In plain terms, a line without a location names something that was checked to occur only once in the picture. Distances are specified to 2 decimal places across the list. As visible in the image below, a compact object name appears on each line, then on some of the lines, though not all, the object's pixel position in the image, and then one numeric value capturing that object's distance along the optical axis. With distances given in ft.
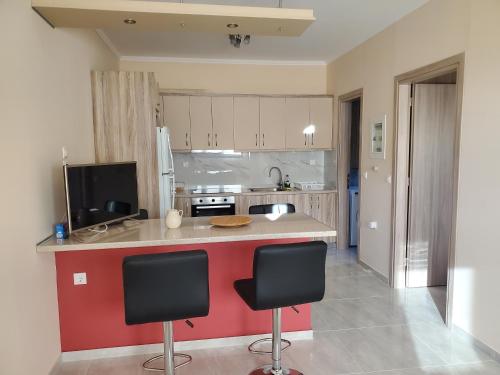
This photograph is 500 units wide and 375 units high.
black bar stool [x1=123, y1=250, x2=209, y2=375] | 6.43
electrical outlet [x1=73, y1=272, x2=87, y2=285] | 8.55
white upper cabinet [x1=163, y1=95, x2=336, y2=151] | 17.03
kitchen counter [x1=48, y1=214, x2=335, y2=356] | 8.16
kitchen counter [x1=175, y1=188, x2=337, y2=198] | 16.63
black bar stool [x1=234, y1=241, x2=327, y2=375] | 6.84
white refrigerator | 12.03
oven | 16.57
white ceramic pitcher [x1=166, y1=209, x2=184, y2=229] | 8.68
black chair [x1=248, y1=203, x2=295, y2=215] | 11.75
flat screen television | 7.66
